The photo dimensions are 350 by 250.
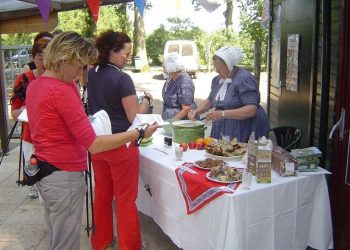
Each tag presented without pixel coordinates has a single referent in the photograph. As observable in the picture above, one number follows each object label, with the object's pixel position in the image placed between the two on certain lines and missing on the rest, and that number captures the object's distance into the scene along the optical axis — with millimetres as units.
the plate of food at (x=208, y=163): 2617
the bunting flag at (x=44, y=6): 3215
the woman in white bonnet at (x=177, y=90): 3764
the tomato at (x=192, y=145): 3114
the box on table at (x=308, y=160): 2561
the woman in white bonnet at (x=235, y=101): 3236
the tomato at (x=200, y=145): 3088
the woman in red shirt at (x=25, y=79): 3416
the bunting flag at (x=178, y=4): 3700
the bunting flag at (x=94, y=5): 3950
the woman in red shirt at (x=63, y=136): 1978
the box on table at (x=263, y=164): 2342
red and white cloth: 2326
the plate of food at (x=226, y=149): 2814
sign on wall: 4023
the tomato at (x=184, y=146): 3051
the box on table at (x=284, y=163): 2467
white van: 18512
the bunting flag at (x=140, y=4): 3817
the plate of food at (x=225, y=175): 2391
